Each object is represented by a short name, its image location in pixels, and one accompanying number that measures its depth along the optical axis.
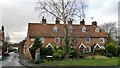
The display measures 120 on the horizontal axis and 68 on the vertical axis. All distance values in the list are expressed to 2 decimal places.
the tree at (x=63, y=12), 12.14
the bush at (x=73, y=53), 13.83
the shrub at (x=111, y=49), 16.47
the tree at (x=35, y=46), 14.18
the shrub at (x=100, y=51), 16.91
